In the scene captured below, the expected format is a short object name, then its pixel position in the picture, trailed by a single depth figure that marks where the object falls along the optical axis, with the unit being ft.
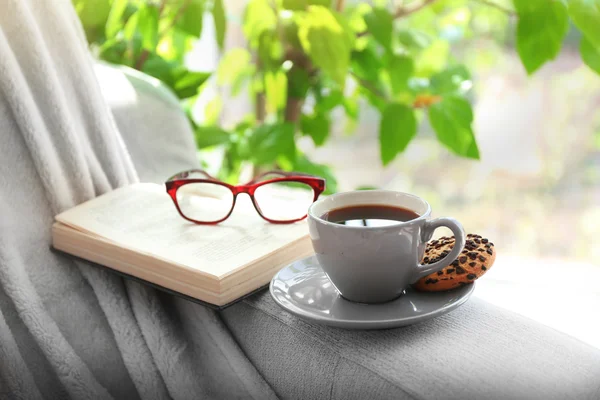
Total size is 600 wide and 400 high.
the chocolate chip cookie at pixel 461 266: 1.88
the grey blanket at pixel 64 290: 2.15
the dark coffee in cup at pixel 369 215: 1.95
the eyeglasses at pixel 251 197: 2.37
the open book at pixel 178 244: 2.00
